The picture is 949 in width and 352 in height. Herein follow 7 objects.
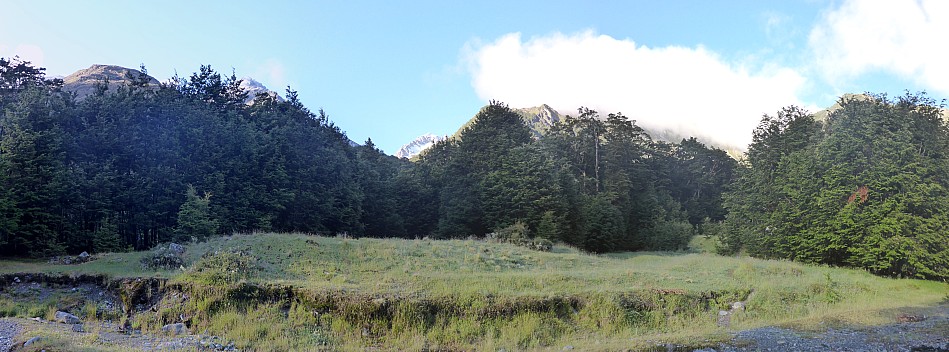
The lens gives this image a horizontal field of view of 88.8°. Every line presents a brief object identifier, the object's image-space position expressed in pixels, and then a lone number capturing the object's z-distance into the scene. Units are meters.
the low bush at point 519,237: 33.77
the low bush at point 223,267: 17.34
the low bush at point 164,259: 20.25
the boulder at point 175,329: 14.36
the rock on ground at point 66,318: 15.19
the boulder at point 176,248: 21.80
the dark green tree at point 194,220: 29.25
